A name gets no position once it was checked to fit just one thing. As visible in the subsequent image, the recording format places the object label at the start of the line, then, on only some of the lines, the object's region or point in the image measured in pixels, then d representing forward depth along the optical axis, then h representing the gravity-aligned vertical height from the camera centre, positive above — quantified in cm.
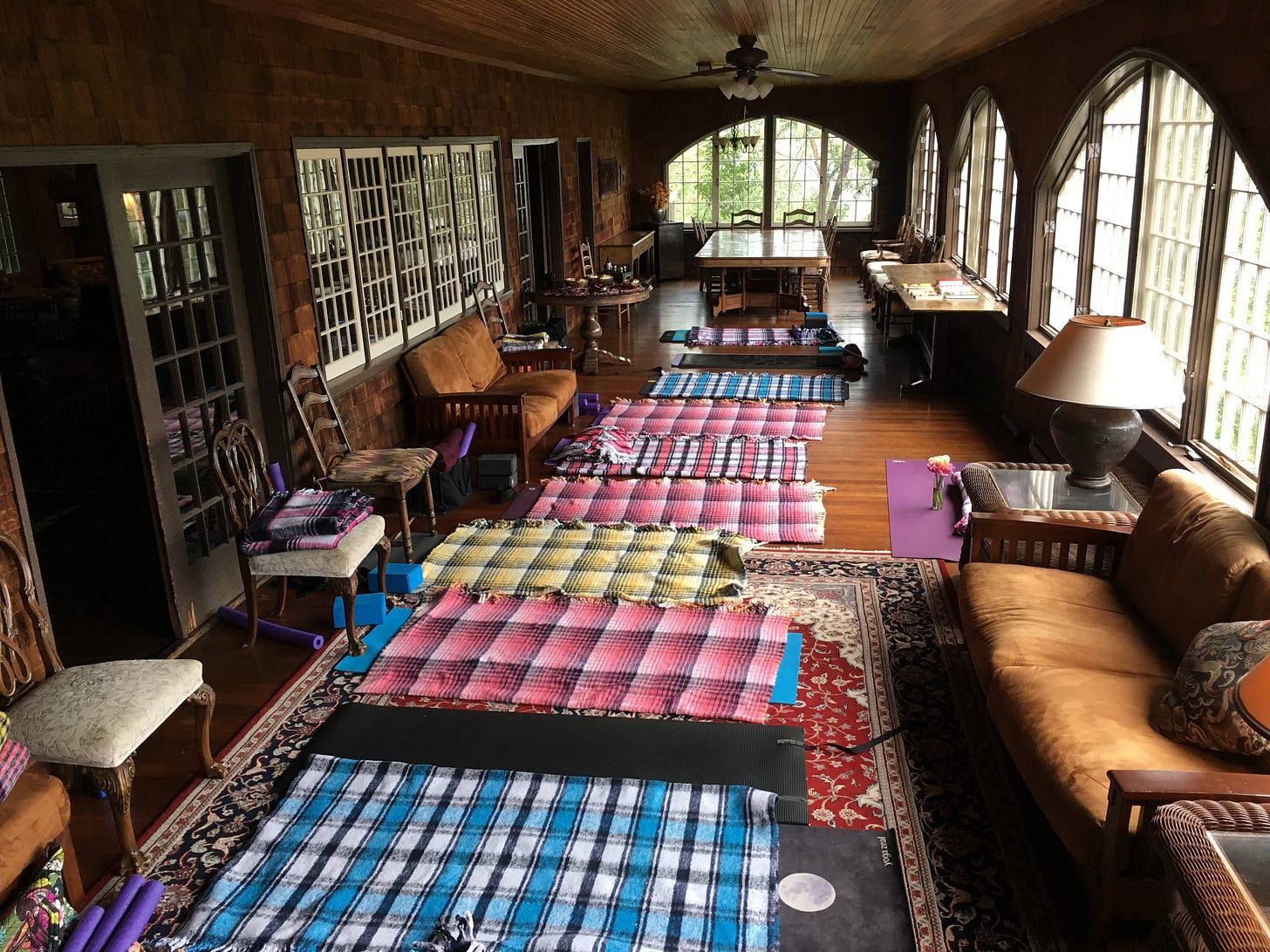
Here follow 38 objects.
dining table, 1133 -79
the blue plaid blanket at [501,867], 261 -180
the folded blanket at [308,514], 402 -120
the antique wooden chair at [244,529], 399 -130
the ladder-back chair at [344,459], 491 -124
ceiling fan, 744 +84
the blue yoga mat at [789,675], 374 -181
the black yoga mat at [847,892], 257 -185
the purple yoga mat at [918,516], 502 -176
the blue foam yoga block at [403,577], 467 -166
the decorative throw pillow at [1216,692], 247 -129
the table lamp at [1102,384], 371 -77
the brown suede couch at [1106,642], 238 -142
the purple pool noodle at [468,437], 595 -136
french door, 394 -53
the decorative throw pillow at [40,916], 226 -153
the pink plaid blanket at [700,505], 540 -172
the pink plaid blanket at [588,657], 375 -177
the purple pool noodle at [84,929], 235 -162
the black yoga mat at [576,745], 327 -180
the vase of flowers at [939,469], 543 -151
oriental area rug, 274 -184
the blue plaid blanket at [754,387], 812 -159
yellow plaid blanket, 462 -172
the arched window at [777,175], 1526 +16
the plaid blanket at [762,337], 1027 -150
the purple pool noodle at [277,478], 469 -119
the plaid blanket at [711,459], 629 -168
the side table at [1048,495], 393 -129
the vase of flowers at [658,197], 1505 -8
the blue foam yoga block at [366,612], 438 -169
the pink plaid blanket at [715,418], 720 -164
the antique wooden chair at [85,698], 277 -133
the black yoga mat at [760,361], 934 -158
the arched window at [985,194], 791 -17
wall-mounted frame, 1292 +24
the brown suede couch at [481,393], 616 -122
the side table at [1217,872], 187 -135
